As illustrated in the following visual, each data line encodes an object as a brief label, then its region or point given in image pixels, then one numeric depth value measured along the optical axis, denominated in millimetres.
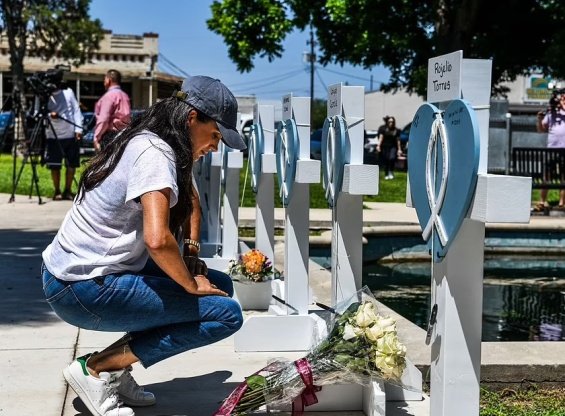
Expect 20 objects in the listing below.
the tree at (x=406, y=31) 24047
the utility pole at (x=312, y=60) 62472
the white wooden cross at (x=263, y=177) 7105
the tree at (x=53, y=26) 36156
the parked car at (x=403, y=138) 27109
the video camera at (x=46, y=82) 13398
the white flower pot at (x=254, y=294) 6605
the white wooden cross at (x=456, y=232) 3406
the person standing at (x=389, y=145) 22066
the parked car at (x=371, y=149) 27331
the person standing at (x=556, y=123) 13955
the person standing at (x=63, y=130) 13359
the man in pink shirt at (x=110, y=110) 12883
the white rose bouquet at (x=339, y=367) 3910
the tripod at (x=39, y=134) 13344
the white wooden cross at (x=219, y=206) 7965
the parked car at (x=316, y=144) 28094
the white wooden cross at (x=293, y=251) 5387
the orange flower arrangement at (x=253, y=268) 6512
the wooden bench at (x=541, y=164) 14013
